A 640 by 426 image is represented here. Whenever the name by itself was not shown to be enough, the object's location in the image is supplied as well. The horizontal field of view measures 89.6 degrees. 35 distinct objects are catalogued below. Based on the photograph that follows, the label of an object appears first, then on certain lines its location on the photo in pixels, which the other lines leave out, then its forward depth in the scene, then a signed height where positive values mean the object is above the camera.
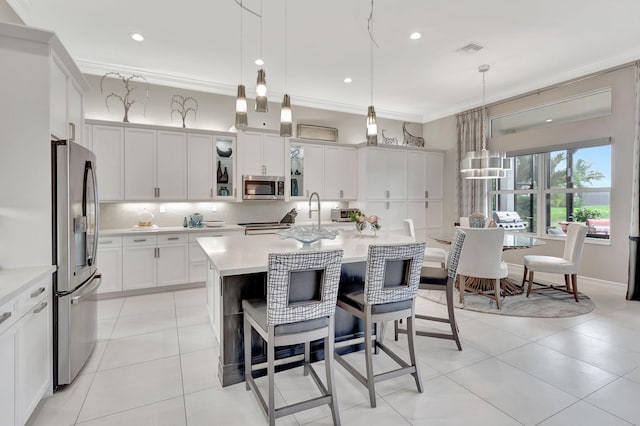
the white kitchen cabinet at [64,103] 2.21 +0.82
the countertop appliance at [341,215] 6.10 -0.14
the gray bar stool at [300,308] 1.79 -0.58
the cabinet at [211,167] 4.95 +0.64
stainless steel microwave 5.24 +0.33
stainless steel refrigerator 2.15 -0.33
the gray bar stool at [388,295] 2.08 -0.59
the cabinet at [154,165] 4.57 +0.63
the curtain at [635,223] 4.14 -0.20
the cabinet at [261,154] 5.23 +0.90
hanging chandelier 4.40 +0.60
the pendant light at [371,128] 3.03 +0.75
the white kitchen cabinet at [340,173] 6.05 +0.66
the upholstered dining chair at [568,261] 4.05 -0.70
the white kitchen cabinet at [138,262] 4.35 -0.75
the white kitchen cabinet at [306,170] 5.74 +0.68
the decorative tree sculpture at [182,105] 5.08 +1.63
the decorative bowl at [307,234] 2.82 -0.24
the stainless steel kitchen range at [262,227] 5.15 -0.33
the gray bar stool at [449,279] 2.75 -0.61
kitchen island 2.30 -0.61
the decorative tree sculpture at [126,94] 4.64 +1.68
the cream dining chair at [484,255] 3.75 -0.56
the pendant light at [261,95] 2.61 +0.92
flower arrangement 3.17 -0.14
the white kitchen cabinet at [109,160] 4.39 +0.66
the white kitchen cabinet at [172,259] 4.55 -0.74
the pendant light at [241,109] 2.67 +0.82
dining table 4.20 -1.04
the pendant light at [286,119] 2.79 +0.77
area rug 3.72 -1.20
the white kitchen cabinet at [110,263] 4.22 -0.73
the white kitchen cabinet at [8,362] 1.53 -0.76
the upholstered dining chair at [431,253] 4.82 -0.69
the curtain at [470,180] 6.11 +0.61
